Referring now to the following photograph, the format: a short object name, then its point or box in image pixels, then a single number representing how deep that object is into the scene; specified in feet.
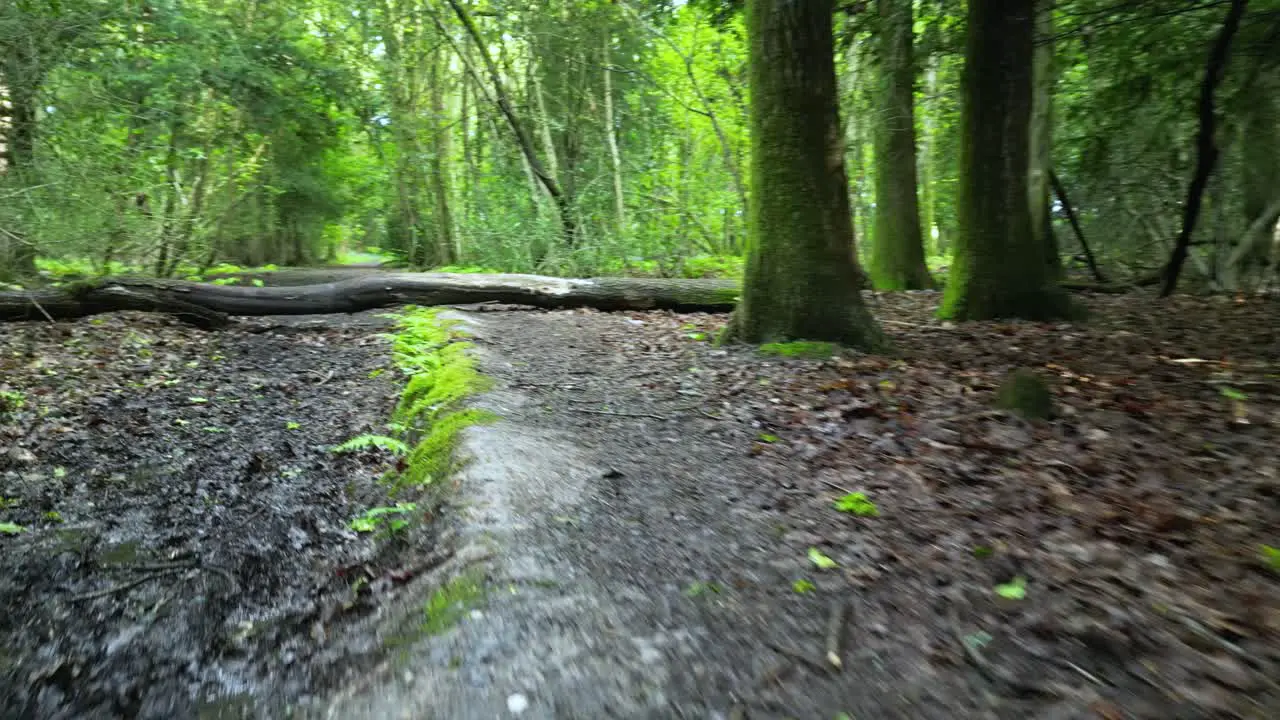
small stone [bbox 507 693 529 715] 7.13
